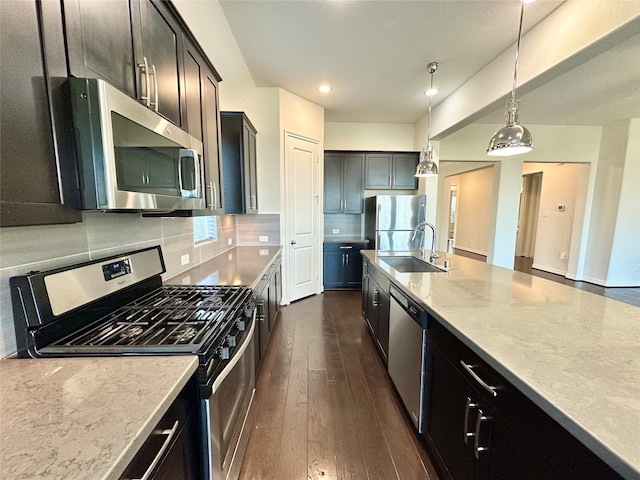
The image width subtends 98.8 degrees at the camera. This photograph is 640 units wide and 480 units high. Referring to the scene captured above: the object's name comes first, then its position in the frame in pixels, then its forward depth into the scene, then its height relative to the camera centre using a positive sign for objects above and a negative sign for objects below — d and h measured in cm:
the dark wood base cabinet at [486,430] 72 -74
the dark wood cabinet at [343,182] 487 +48
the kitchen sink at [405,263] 278 -56
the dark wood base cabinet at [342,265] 475 -98
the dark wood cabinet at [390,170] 491 +70
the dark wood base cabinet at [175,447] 65 -66
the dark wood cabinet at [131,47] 87 +61
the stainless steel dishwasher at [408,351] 156 -90
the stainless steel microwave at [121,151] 85 +20
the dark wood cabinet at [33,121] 68 +23
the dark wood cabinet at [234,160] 287 +50
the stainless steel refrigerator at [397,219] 448 -16
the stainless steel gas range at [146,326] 89 -47
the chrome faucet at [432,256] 261 -45
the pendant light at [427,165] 282 +46
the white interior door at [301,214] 388 -8
